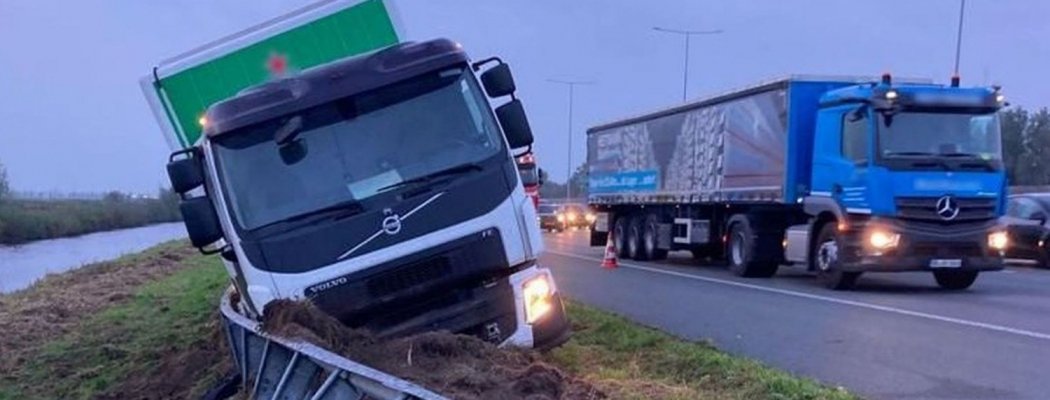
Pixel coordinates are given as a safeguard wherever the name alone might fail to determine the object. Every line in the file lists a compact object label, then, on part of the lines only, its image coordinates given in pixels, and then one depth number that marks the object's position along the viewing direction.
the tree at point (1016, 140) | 60.53
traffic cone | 24.94
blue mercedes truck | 16.62
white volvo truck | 8.17
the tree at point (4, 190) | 66.44
